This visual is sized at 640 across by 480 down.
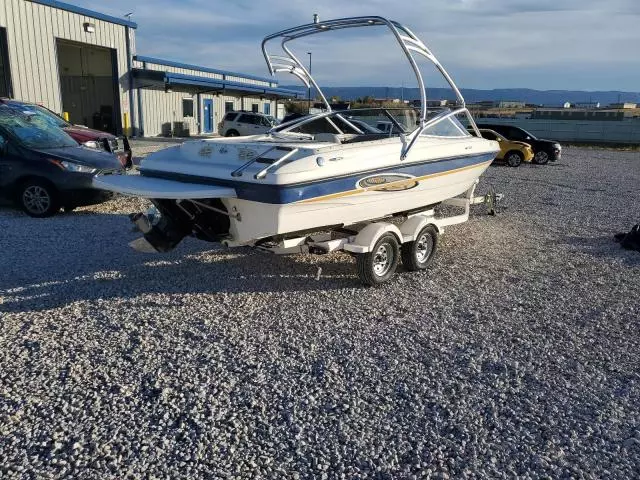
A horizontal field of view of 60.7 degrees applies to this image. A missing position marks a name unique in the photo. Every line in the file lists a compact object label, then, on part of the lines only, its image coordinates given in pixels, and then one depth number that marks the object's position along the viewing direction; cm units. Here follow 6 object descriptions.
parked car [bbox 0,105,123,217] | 864
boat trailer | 554
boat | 503
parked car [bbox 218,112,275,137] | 2497
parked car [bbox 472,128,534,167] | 1919
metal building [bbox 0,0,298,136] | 1841
